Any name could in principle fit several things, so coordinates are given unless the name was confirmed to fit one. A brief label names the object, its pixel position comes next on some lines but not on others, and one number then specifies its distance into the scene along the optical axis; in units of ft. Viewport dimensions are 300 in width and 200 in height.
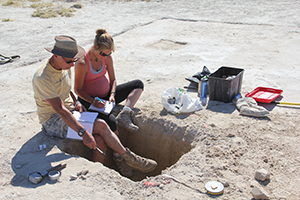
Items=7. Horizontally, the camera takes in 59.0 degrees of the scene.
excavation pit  12.69
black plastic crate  14.58
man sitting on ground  10.41
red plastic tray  14.67
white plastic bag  14.05
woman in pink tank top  12.34
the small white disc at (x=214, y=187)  8.95
